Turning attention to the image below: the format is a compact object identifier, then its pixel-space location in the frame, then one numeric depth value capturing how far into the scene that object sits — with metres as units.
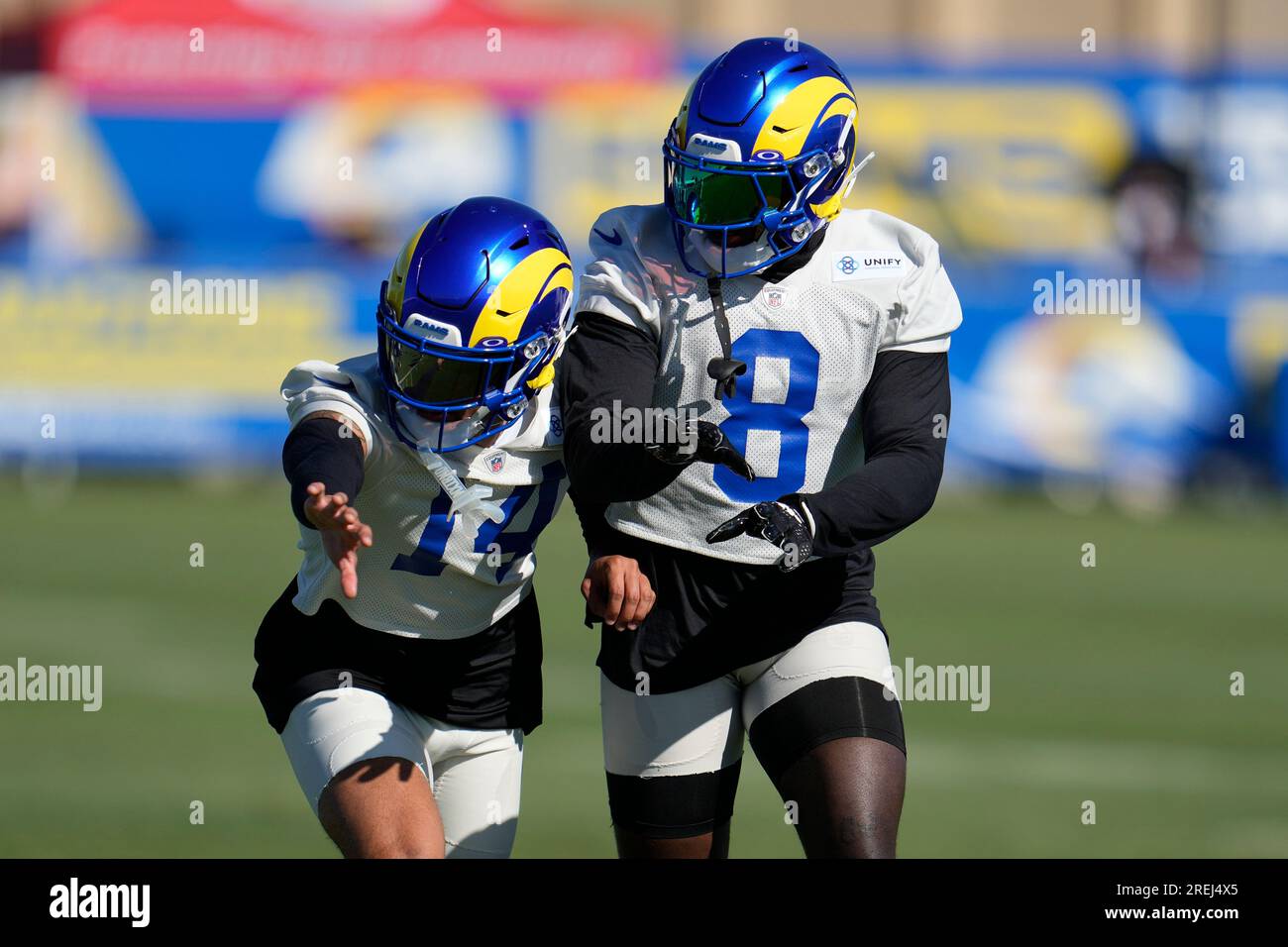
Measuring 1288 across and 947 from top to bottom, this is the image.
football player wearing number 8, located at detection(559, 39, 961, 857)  7.64
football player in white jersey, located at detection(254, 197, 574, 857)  7.84
